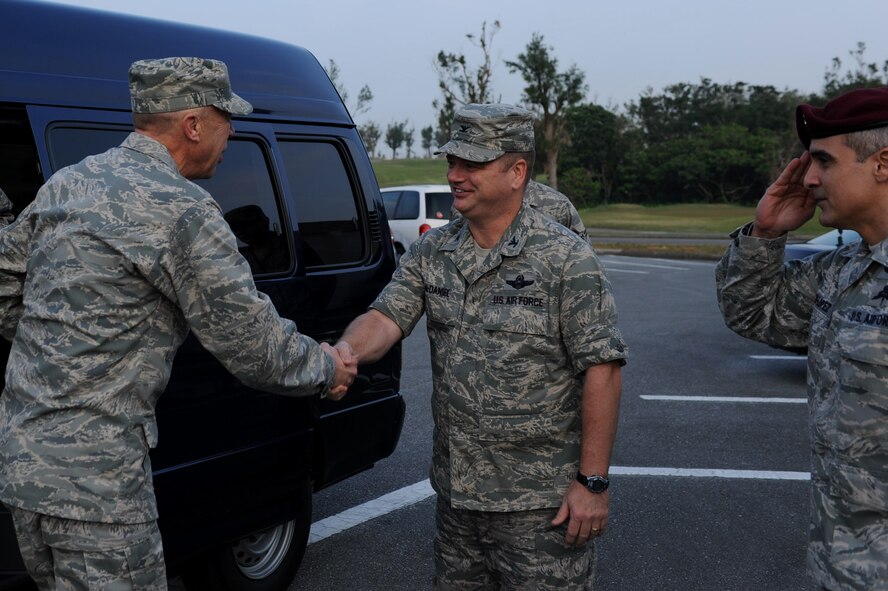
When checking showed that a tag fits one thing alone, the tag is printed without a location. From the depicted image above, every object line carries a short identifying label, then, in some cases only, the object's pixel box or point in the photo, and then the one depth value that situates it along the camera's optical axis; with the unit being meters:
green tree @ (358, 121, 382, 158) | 70.08
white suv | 17.56
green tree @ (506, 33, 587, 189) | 38.53
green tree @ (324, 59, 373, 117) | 45.88
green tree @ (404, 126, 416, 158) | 97.00
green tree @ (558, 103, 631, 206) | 55.00
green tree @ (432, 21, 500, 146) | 37.88
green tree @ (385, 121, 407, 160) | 95.94
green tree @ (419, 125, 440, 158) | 103.26
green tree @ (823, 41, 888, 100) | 47.35
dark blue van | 3.16
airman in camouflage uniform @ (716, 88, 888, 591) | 2.08
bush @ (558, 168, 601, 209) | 51.94
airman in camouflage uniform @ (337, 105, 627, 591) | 2.62
